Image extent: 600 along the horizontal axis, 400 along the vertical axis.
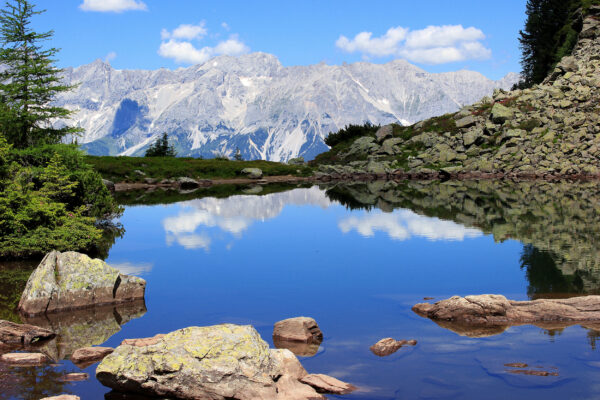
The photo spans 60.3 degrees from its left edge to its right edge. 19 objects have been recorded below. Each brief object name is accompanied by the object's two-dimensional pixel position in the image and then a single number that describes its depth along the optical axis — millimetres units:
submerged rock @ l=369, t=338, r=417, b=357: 14531
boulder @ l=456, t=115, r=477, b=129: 102188
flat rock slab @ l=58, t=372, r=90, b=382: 12990
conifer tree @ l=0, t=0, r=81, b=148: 33219
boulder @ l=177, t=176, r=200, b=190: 97875
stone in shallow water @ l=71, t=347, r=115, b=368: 14273
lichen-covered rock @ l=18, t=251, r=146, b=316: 19000
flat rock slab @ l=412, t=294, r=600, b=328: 16938
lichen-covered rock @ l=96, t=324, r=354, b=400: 11742
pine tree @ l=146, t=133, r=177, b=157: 144500
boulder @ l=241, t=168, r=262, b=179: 113875
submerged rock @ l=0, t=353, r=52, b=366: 13898
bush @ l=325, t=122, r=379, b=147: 130250
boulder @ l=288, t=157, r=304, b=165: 140500
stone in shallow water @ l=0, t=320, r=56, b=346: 15750
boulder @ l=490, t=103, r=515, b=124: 96188
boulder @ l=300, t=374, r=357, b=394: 12141
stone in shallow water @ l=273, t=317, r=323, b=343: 15633
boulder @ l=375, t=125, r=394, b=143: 116875
